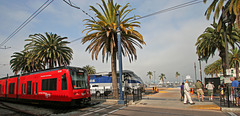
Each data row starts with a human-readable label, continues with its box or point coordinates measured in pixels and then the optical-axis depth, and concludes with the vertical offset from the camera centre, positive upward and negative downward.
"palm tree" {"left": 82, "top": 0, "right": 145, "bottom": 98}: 17.70 +4.31
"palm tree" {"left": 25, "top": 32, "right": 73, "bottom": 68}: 27.78 +4.04
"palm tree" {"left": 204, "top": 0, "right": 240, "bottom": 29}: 11.94 +5.15
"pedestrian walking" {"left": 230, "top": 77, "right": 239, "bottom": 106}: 10.20 -1.05
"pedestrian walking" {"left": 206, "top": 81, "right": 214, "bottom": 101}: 14.22 -1.42
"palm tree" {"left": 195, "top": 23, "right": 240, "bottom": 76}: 22.66 +4.41
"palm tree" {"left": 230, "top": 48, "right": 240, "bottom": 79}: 39.18 +3.54
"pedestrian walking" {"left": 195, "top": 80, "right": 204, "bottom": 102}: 13.77 -1.24
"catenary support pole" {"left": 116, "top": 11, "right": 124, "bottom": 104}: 13.85 +1.72
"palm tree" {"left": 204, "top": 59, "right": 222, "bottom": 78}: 57.44 +2.14
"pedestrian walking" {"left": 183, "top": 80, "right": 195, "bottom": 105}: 12.30 -1.44
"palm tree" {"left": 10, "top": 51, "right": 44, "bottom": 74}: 37.84 +2.62
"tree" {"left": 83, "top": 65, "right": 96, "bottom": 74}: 79.20 +2.03
